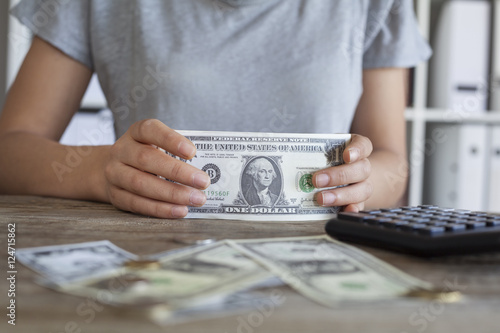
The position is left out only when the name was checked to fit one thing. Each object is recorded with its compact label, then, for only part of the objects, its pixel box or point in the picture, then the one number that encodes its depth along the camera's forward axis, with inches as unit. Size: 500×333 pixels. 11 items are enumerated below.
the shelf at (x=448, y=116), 77.4
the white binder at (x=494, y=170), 73.2
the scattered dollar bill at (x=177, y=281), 10.7
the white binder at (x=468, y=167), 73.8
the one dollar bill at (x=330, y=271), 11.5
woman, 38.8
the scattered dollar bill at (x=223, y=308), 9.7
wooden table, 9.5
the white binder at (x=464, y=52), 75.0
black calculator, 15.6
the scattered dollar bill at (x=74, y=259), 12.6
